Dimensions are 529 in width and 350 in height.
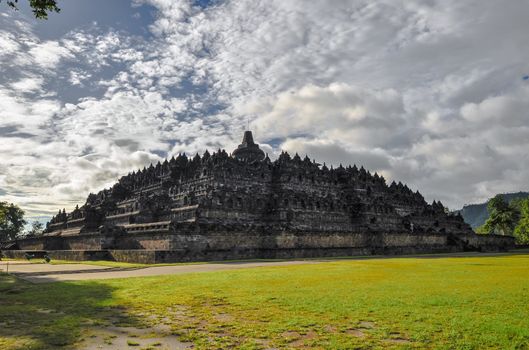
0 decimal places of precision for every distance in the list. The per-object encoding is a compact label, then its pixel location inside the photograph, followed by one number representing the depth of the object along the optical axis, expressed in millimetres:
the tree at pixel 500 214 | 81269
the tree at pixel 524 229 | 71438
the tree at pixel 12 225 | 84125
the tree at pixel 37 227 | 96875
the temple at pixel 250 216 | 39469
